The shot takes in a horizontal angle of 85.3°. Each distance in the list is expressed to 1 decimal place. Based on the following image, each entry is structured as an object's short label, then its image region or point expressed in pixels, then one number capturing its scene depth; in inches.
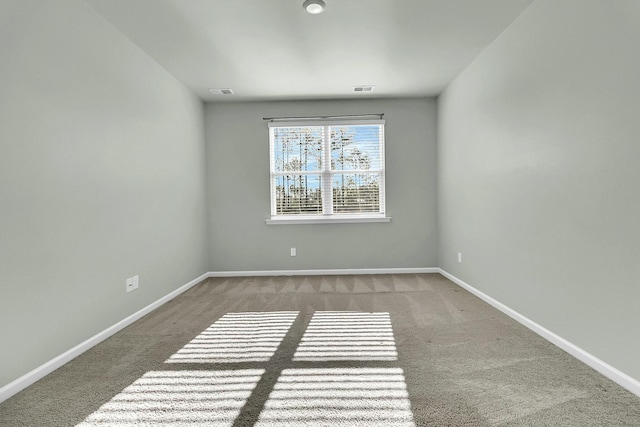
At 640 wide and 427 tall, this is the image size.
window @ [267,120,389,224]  197.0
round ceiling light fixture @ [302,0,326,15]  99.7
